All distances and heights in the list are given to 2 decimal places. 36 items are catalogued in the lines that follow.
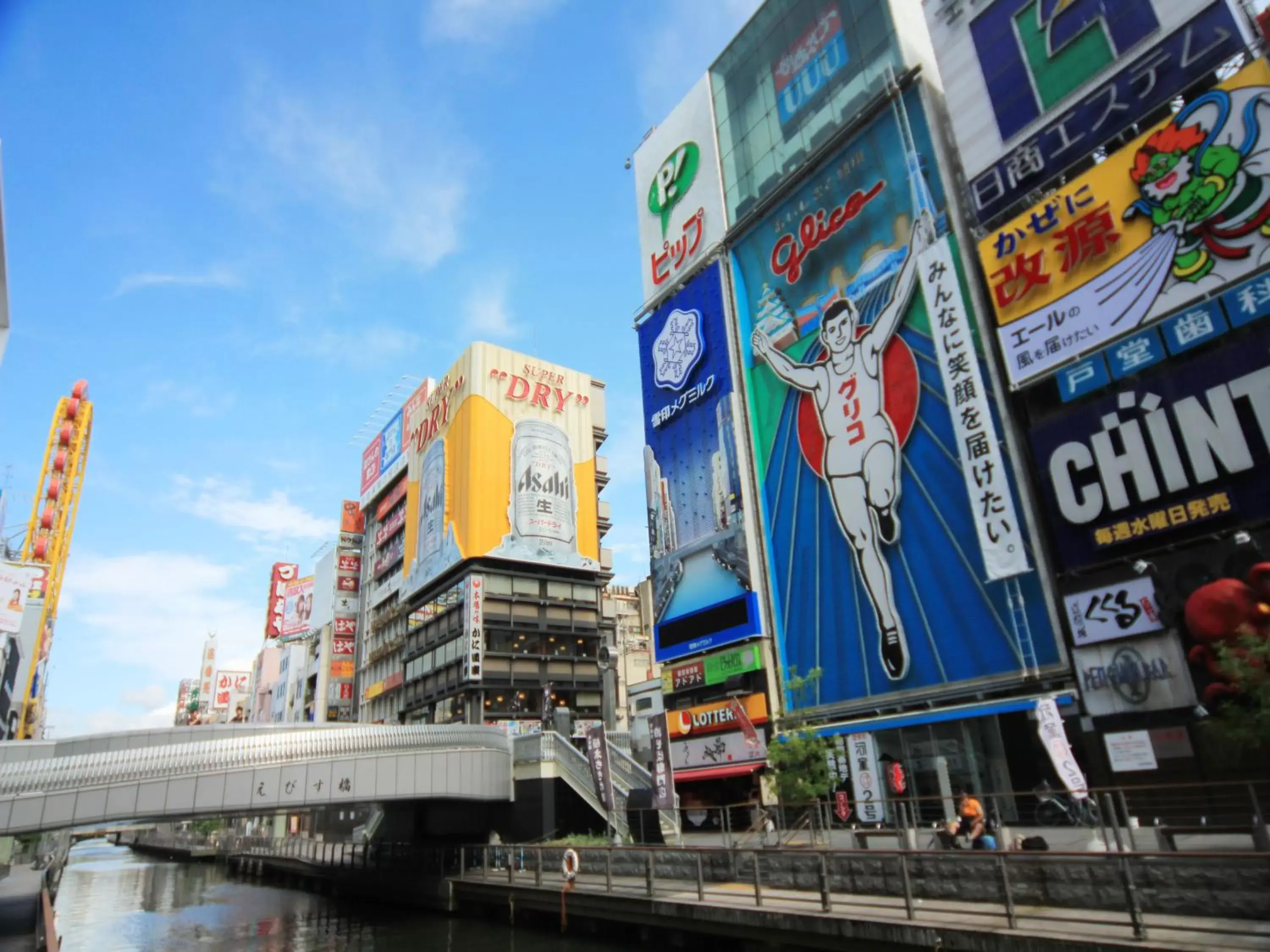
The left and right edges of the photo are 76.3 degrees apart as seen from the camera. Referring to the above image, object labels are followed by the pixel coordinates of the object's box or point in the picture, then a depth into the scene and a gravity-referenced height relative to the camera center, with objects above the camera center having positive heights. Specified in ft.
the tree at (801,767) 87.81 +0.88
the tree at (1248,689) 58.75 +3.80
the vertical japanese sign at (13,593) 172.45 +48.14
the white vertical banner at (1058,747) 58.80 +0.77
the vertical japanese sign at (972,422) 91.20 +37.85
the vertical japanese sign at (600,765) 108.06 +3.16
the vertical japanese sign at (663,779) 88.94 +0.74
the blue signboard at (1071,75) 82.94 +68.72
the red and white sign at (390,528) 287.69 +94.16
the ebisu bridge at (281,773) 84.53 +4.32
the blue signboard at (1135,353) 80.02 +37.38
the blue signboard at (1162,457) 72.90 +26.72
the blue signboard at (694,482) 135.03 +50.86
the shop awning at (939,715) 88.17 +5.67
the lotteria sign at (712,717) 124.06 +9.92
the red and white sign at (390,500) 290.97 +104.80
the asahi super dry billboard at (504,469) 234.79 +93.20
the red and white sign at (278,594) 415.64 +106.82
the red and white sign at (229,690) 549.54 +80.56
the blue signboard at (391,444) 301.22 +127.80
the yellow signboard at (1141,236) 75.46 +49.52
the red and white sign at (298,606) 391.65 +94.40
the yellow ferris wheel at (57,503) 302.86 +116.88
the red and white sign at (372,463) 316.81 +128.13
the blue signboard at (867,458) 99.81 +41.35
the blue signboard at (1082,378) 84.23 +37.39
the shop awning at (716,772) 123.85 +1.47
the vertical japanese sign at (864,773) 98.70 -0.25
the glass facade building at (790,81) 126.21 +110.41
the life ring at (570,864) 82.28 -6.86
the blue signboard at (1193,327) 76.02 +37.58
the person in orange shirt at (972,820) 55.31 -3.61
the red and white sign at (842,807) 88.06 -3.85
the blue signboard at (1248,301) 73.20 +37.91
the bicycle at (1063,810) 59.82 -4.12
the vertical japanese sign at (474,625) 215.51 +44.43
